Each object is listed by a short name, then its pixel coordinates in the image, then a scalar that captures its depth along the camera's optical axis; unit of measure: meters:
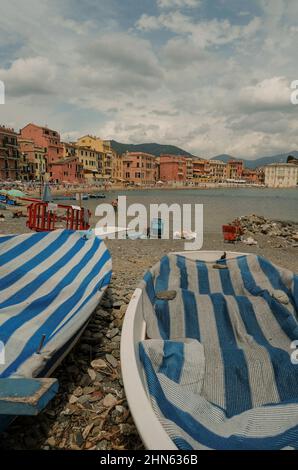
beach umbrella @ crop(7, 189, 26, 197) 27.34
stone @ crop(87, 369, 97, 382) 3.23
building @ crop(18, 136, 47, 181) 66.48
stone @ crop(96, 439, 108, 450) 2.41
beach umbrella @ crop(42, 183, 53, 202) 14.09
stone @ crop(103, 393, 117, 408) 2.87
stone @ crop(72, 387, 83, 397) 2.99
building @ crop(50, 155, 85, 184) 69.12
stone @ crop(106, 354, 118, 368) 3.50
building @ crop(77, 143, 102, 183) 78.66
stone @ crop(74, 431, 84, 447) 2.44
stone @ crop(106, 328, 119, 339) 4.08
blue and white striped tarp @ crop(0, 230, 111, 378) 2.59
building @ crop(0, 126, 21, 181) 57.50
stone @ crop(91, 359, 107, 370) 3.42
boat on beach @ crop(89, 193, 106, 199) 48.86
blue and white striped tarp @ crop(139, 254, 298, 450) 2.04
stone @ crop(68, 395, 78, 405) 2.88
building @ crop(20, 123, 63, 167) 70.88
